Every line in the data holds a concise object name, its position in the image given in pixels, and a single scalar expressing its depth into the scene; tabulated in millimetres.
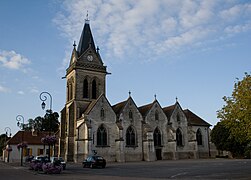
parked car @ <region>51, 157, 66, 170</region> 28112
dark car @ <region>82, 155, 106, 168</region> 31156
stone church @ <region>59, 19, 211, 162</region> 43594
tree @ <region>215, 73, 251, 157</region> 17194
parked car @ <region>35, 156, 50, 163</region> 29508
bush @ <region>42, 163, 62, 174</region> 23812
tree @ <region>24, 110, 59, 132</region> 89906
